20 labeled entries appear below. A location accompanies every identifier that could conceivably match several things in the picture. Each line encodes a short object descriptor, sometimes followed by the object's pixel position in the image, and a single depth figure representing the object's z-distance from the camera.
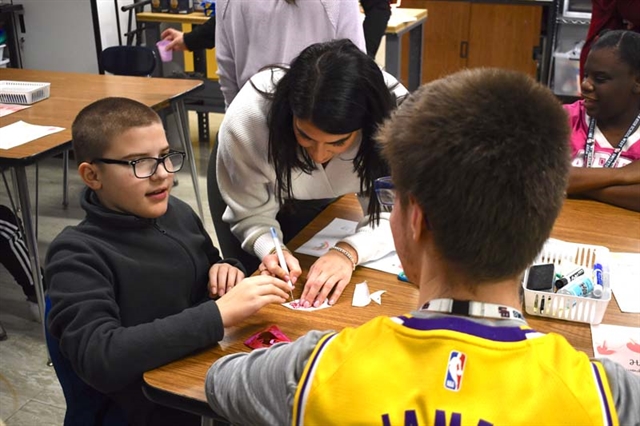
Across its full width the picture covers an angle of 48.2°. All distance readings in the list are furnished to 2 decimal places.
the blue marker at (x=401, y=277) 1.57
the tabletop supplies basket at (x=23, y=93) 3.18
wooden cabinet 5.50
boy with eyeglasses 1.26
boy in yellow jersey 0.76
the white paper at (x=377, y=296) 1.49
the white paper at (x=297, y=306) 1.46
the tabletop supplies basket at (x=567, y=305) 1.38
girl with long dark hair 1.52
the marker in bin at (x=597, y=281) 1.40
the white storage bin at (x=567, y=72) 5.10
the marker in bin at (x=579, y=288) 1.40
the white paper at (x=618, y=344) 1.29
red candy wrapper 1.33
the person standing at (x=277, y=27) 2.48
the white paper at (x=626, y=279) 1.48
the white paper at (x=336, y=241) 1.65
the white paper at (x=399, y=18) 4.52
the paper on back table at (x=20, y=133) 2.64
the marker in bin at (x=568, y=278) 1.43
